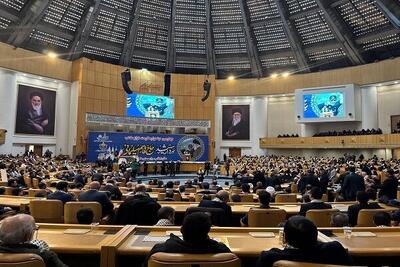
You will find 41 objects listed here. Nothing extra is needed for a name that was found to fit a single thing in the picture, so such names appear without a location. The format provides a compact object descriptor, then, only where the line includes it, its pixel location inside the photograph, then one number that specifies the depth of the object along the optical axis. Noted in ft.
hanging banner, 78.89
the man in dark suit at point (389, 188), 23.36
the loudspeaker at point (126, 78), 83.71
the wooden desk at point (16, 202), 17.27
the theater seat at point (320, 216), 14.20
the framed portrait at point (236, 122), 100.83
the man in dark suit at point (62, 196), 17.29
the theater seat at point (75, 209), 14.75
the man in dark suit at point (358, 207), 15.31
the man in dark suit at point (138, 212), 14.70
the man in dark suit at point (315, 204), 15.28
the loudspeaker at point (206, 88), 91.48
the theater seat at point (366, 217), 14.17
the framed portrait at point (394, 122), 80.23
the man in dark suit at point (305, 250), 6.84
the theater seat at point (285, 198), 22.04
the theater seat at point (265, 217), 14.52
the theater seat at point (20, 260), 6.15
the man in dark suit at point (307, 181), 28.53
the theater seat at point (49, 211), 15.62
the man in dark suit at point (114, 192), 21.35
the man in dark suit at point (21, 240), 6.91
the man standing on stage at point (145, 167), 67.97
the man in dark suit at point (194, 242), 6.97
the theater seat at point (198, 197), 21.04
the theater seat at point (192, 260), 6.36
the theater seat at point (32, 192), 22.06
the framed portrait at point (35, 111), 74.54
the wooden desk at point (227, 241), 8.10
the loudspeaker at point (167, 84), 94.07
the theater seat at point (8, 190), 24.33
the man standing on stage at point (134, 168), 58.52
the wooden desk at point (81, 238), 8.25
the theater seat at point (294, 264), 5.97
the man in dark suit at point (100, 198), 16.30
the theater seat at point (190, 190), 27.27
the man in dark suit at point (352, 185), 24.99
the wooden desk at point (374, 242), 8.36
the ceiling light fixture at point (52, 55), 80.02
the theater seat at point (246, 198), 22.04
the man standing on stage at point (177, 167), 75.91
